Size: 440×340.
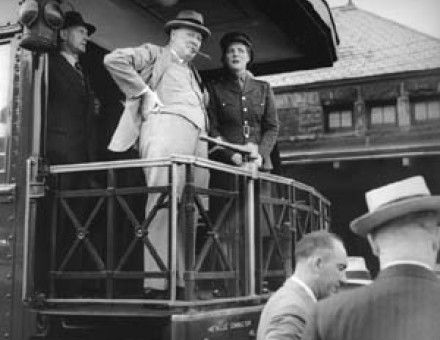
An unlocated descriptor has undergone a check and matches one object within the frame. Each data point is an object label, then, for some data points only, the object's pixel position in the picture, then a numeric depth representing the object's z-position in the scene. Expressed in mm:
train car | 3922
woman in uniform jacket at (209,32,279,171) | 5230
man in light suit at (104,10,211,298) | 4277
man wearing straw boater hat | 2008
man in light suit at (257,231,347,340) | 3428
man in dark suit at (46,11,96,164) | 4453
